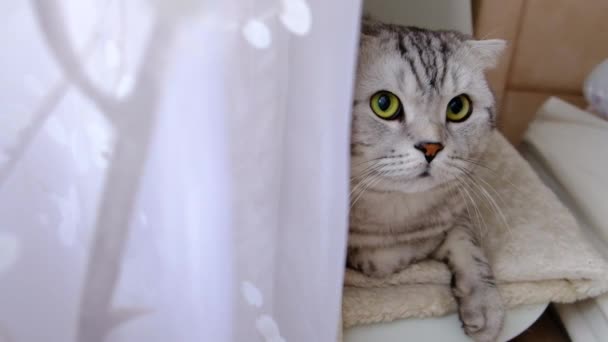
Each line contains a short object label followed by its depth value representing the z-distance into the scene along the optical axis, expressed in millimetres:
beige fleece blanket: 778
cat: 690
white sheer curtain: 400
